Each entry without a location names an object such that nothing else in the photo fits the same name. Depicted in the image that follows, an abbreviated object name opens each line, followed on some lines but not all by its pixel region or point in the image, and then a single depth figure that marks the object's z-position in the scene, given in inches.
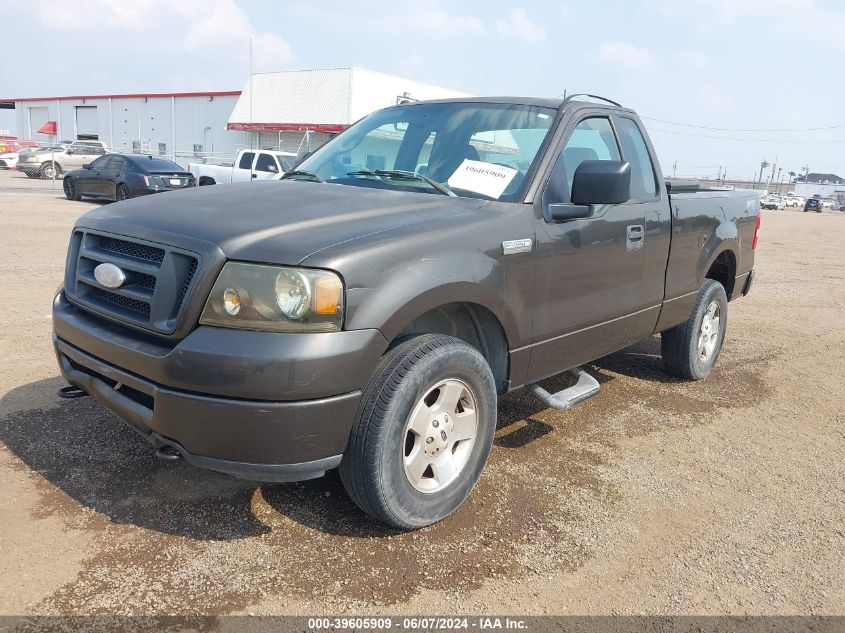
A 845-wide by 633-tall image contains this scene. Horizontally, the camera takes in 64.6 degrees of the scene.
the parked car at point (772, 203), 2456.1
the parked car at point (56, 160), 1167.6
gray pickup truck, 95.7
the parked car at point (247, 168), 703.1
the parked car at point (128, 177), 676.1
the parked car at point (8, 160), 1406.3
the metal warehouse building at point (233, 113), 1496.1
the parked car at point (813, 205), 2413.9
